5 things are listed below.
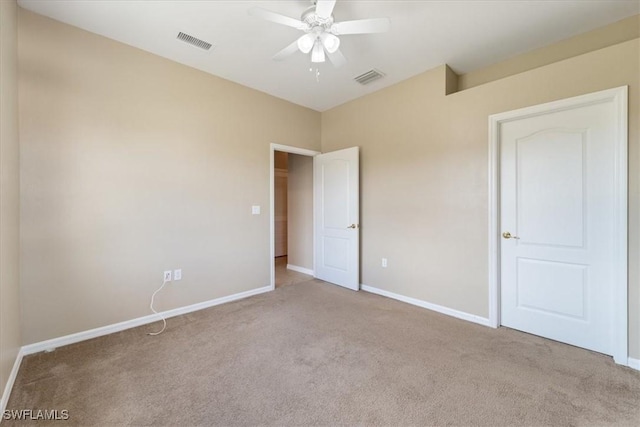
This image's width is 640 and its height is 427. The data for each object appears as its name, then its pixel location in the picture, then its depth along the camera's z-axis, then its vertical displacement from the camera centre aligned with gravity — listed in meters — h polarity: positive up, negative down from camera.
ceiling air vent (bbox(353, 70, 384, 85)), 3.18 +1.73
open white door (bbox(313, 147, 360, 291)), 3.84 -0.05
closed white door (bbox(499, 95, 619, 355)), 2.14 -0.10
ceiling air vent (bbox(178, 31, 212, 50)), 2.50 +1.71
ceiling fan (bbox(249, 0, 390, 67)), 1.83 +1.40
